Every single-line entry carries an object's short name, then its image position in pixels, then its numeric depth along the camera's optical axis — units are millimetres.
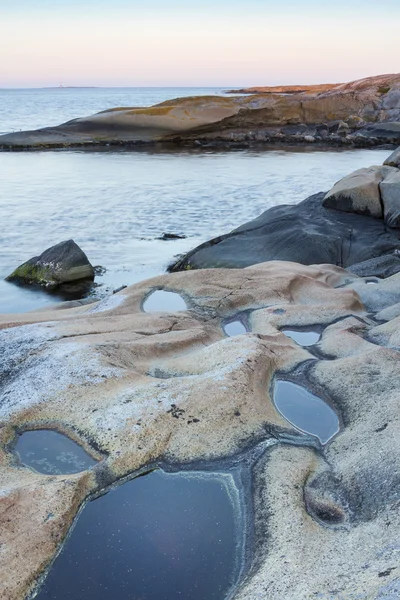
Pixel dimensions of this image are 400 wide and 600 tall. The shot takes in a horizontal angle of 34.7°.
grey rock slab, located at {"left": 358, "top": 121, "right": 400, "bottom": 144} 31794
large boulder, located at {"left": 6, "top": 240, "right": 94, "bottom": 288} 8758
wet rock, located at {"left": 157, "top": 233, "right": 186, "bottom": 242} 11898
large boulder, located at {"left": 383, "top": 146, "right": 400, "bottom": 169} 12383
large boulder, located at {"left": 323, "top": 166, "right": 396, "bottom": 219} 10257
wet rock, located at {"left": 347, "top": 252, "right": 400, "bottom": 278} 7644
